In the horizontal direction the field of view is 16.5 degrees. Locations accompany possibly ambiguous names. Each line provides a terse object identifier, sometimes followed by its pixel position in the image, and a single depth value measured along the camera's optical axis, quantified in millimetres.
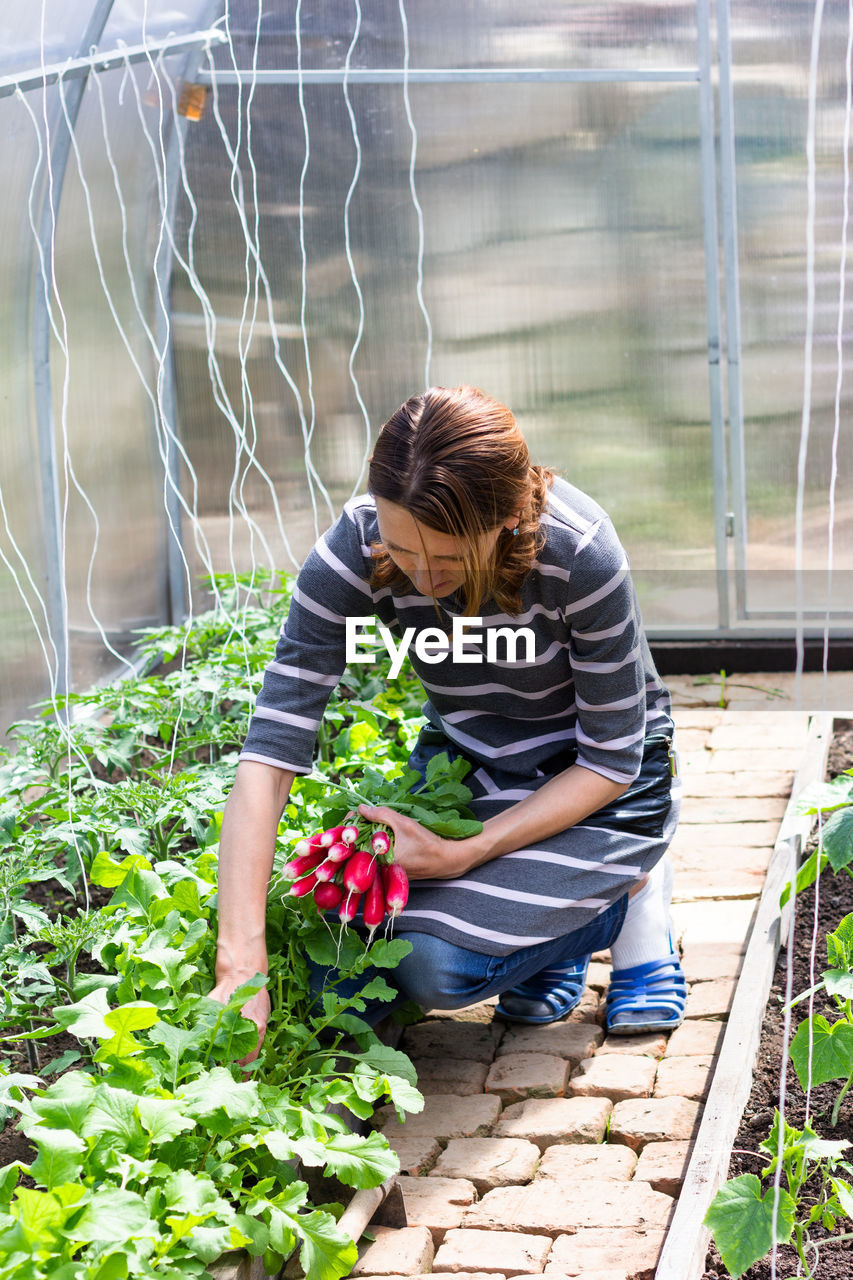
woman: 3524
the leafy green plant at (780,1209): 3200
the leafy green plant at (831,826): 3570
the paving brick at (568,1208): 3466
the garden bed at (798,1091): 3351
